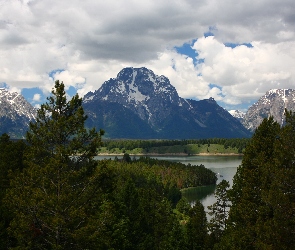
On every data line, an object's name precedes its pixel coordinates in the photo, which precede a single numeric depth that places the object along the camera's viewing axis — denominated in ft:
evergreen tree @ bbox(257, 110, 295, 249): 90.68
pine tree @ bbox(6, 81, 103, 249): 84.69
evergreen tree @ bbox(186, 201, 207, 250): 171.71
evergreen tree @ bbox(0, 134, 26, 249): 134.92
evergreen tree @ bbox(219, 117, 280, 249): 109.29
